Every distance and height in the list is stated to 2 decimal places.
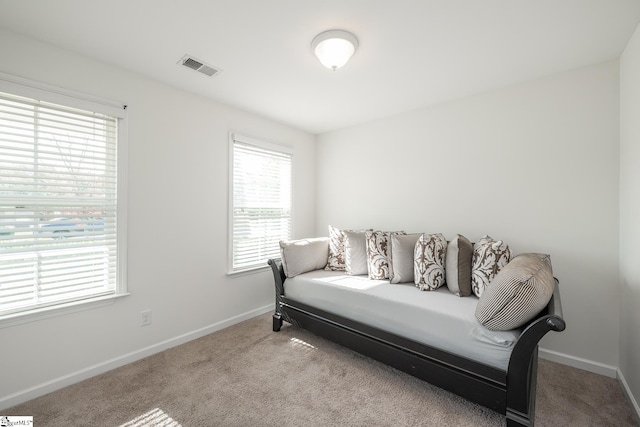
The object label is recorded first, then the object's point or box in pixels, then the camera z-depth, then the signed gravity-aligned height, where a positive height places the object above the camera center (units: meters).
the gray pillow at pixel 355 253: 2.86 -0.42
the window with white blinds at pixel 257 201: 3.13 +0.15
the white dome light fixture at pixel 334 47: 1.78 +1.14
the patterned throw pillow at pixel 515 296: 1.44 -0.45
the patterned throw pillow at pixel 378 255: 2.67 -0.41
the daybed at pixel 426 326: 1.50 -0.82
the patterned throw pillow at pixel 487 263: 2.08 -0.38
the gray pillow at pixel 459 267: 2.18 -0.43
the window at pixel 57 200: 1.80 +0.09
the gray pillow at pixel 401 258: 2.53 -0.42
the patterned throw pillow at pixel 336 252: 3.06 -0.45
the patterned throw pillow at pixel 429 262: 2.32 -0.42
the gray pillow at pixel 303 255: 2.88 -0.46
